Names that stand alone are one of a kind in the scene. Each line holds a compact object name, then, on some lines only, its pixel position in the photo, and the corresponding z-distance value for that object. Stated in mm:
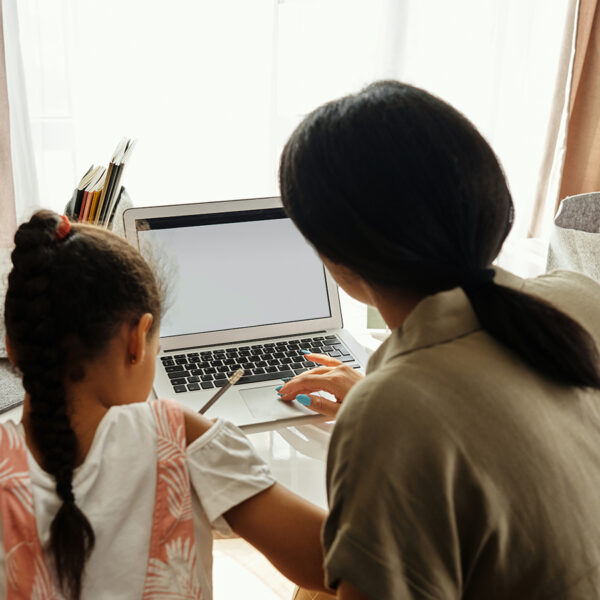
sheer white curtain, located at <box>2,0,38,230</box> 2082
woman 634
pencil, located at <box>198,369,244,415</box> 1166
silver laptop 1329
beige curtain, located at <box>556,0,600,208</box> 2482
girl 771
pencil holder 1354
